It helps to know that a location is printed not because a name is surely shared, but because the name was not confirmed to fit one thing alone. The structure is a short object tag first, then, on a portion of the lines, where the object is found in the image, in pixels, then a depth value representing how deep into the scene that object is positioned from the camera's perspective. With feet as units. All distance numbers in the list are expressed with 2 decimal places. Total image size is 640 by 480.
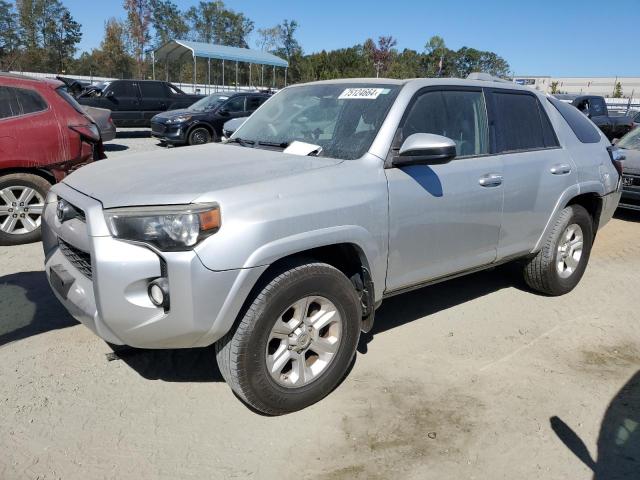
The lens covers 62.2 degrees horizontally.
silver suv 8.22
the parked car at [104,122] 34.50
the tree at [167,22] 201.36
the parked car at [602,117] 51.67
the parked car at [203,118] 45.50
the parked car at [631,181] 26.89
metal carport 92.06
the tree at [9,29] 159.33
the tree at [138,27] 178.60
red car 18.12
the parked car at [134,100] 53.26
